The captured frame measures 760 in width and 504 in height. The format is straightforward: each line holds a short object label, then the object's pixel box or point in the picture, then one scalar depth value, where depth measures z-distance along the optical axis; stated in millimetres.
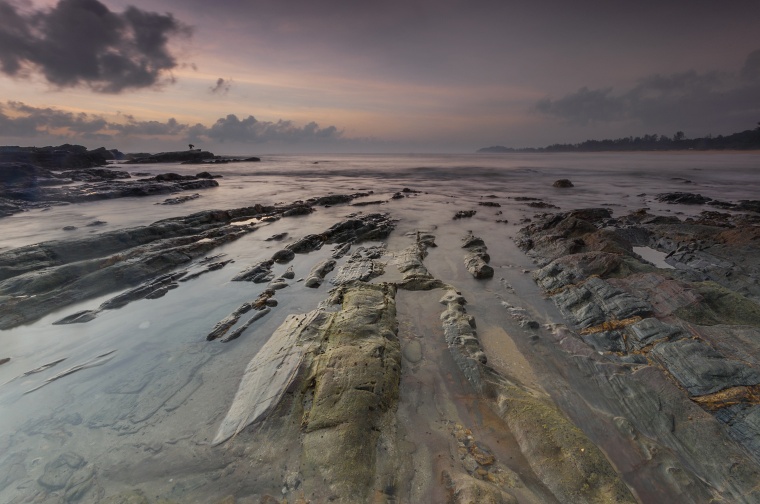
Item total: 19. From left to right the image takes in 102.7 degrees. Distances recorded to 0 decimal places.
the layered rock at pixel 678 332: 4434
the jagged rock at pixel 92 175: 43500
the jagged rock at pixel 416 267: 9812
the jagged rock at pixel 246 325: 7355
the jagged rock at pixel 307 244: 13969
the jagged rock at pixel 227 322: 7465
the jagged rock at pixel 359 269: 10531
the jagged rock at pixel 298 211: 22180
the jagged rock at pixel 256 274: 10766
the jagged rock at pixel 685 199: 25828
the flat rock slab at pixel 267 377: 4852
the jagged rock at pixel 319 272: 10320
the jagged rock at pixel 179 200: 27006
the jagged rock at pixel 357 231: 15836
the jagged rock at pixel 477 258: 10812
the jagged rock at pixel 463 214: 21489
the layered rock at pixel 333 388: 3965
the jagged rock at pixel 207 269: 10922
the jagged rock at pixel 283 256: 12773
